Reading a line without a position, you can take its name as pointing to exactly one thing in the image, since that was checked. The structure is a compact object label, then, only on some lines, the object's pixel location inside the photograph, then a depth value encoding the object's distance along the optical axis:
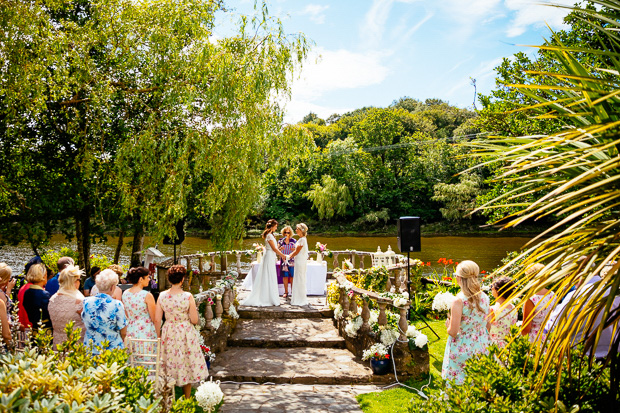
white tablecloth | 11.40
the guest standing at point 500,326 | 4.49
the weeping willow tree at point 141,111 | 7.98
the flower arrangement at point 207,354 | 6.30
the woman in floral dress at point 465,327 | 4.22
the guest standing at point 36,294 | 5.05
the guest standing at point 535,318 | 4.25
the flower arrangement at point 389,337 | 6.56
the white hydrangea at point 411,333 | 6.60
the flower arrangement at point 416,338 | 6.49
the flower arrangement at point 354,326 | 7.36
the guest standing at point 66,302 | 4.57
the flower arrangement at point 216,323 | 7.26
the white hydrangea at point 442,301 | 5.93
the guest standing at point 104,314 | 4.35
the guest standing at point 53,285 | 6.13
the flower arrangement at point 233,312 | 8.27
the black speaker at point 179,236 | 10.12
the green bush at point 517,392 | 2.52
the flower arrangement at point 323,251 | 12.27
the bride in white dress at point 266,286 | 9.73
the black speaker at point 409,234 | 9.45
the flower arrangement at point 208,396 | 3.98
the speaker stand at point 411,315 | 9.85
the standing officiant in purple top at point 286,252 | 10.34
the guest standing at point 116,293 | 5.19
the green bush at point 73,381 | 1.92
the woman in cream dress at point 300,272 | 9.40
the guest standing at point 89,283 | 6.49
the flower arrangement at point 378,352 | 6.43
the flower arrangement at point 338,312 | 8.33
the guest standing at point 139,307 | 4.96
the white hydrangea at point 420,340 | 6.48
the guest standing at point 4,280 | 4.98
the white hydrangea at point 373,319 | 7.13
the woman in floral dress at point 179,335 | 5.03
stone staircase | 5.65
